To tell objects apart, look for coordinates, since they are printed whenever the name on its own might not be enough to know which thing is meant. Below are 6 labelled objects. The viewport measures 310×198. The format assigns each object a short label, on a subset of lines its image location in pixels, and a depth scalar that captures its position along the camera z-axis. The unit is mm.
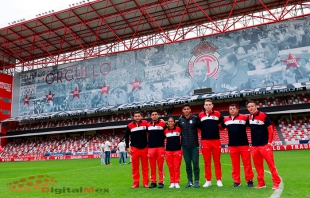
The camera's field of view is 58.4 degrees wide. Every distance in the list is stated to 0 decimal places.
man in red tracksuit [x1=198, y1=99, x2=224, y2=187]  6891
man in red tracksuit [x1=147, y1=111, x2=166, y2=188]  7285
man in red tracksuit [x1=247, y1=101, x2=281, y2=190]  6219
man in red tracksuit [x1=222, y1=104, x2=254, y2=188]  6613
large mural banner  30781
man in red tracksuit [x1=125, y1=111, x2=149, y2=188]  7395
